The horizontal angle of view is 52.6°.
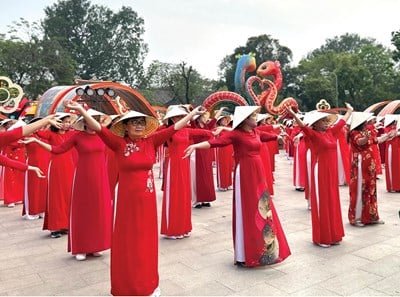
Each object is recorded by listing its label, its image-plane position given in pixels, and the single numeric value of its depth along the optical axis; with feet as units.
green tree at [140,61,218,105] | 116.88
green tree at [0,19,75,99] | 97.19
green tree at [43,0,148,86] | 156.46
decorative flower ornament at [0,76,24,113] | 47.37
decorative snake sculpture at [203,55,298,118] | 69.51
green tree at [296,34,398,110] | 112.78
